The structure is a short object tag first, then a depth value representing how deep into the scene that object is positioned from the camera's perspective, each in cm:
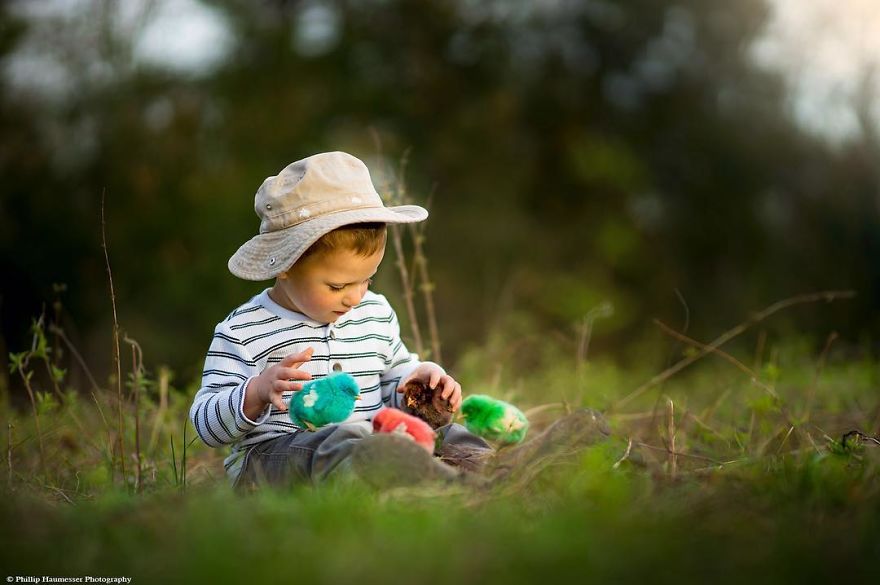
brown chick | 290
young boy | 272
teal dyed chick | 259
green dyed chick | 291
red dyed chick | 252
